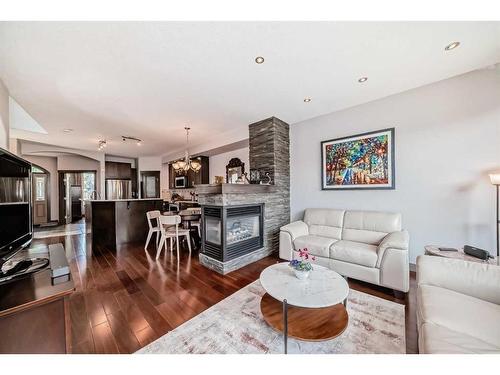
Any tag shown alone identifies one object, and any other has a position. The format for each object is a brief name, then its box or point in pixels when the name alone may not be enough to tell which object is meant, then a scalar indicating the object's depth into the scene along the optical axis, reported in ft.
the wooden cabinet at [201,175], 19.38
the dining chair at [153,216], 12.10
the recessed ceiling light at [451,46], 5.81
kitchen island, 13.25
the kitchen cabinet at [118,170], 22.74
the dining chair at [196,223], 13.61
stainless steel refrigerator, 22.93
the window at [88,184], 26.21
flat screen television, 4.02
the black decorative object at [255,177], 11.85
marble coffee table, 4.38
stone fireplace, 9.24
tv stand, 3.04
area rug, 4.54
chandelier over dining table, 14.34
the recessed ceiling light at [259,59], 6.25
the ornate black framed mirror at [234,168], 16.72
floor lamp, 6.19
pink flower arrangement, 5.53
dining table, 12.21
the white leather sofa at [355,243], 6.86
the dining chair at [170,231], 10.82
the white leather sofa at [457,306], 3.18
